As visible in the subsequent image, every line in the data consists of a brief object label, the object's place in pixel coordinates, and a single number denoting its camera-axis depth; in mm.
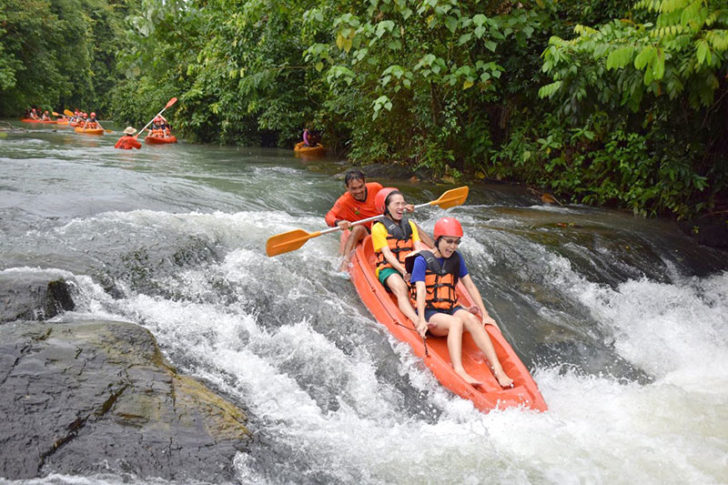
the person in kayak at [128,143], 12922
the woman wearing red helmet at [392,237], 4387
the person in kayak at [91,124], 18431
